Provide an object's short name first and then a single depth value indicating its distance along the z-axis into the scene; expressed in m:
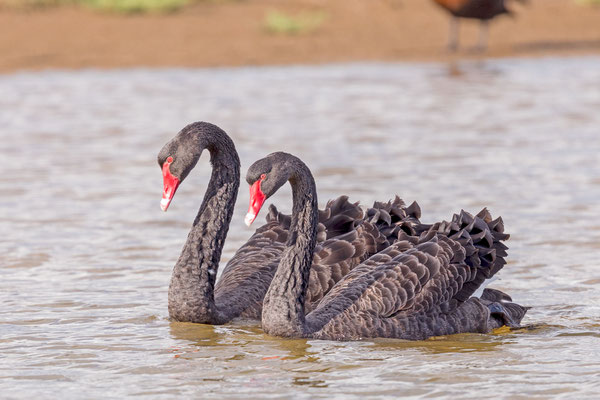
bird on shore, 43.16
